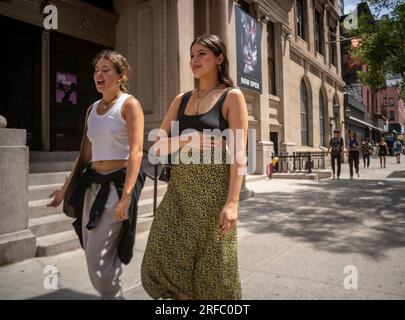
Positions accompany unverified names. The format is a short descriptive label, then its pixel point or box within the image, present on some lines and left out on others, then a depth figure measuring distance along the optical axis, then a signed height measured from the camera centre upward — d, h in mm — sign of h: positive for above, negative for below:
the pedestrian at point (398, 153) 24156 +688
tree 12141 +4465
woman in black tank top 2016 -259
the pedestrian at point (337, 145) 12758 +708
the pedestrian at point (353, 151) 13094 +499
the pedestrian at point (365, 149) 20703 +872
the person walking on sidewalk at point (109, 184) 2242 -106
